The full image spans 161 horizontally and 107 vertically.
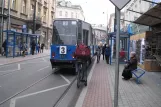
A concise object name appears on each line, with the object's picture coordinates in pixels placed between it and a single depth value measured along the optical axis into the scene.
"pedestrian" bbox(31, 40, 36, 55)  31.20
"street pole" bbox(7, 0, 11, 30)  30.61
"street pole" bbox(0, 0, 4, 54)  28.77
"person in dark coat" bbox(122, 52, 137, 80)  12.17
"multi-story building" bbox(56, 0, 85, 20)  99.05
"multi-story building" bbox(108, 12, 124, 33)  92.87
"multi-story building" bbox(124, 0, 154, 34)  22.82
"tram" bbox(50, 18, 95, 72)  14.62
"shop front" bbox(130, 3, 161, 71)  16.14
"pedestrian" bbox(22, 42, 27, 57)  27.78
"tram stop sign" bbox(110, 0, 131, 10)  5.45
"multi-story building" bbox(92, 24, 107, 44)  107.50
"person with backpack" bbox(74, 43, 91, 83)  10.63
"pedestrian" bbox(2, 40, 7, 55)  25.90
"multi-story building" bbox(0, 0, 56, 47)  33.40
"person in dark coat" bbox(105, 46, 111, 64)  21.75
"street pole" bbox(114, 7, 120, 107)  5.60
